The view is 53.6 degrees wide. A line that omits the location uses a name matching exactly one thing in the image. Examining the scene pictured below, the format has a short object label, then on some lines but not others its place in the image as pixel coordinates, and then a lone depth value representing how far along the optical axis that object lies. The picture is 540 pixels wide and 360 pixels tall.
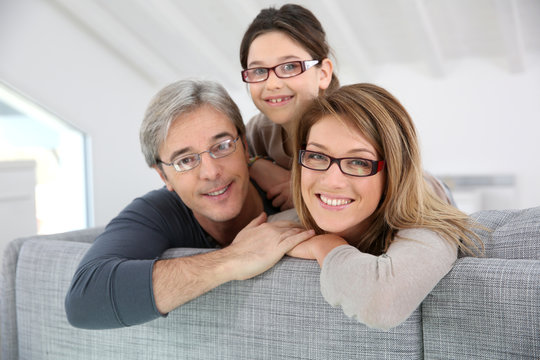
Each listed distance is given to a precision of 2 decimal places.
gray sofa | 1.19
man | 1.46
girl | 2.24
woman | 1.33
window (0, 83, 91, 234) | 6.00
